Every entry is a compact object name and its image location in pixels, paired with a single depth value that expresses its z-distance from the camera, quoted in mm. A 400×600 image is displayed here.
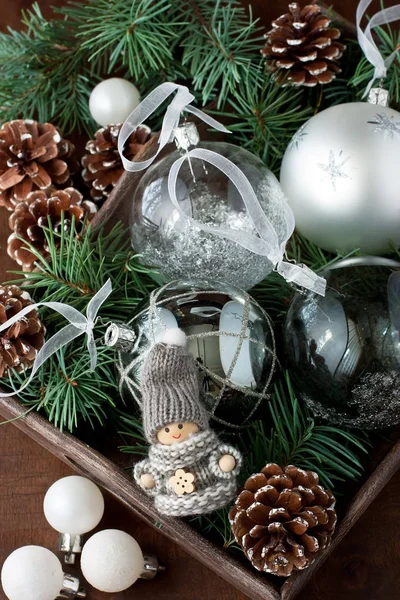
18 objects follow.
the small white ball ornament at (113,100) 868
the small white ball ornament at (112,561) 706
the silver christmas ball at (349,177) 715
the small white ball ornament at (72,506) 729
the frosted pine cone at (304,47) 812
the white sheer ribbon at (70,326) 679
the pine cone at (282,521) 617
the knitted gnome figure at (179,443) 612
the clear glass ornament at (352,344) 629
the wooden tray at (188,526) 639
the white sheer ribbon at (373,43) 782
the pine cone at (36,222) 788
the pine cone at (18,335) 703
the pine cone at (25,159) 845
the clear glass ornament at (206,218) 704
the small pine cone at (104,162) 860
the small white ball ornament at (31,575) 700
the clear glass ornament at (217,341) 648
